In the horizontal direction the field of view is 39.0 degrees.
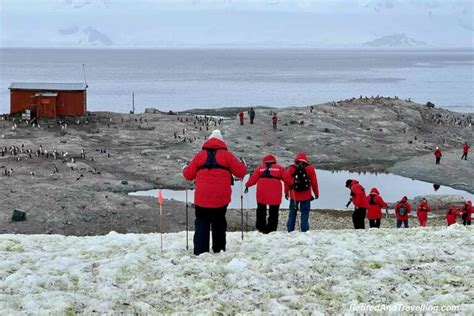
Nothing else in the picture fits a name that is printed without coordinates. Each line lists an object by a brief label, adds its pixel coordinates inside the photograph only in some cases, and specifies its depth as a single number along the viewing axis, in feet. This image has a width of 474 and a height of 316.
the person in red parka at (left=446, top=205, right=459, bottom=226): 78.59
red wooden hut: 172.04
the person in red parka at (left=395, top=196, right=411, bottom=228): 74.23
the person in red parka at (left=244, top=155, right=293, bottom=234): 48.73
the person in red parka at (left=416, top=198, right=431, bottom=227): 80.38
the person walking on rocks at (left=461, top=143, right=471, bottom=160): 151.53
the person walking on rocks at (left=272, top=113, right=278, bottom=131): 174.03
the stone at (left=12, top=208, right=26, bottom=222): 86.94
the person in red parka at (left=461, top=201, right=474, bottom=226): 79.85
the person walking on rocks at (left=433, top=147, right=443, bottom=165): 147.84
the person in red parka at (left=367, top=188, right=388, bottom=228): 65.46
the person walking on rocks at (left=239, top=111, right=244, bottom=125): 173.66
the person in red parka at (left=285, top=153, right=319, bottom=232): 49.75
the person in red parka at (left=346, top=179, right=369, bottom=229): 61.11
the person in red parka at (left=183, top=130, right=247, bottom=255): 35.96
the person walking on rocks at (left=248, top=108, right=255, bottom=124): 176.35
